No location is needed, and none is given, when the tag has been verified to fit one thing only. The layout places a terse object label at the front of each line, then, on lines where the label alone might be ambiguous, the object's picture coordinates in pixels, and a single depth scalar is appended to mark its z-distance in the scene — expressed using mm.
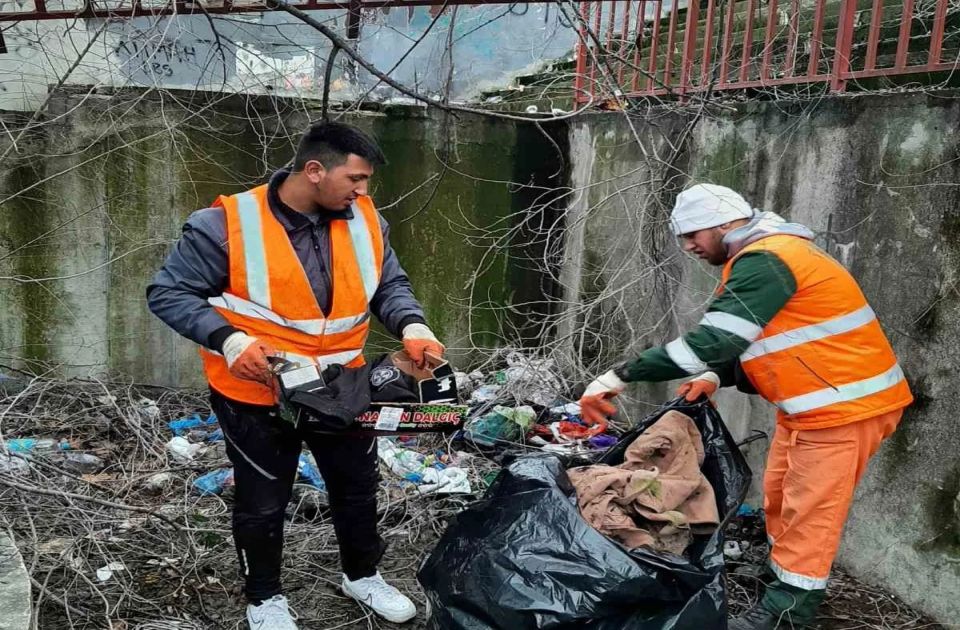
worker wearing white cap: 2303
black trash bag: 1916
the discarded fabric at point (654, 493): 2100
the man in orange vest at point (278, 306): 2201
